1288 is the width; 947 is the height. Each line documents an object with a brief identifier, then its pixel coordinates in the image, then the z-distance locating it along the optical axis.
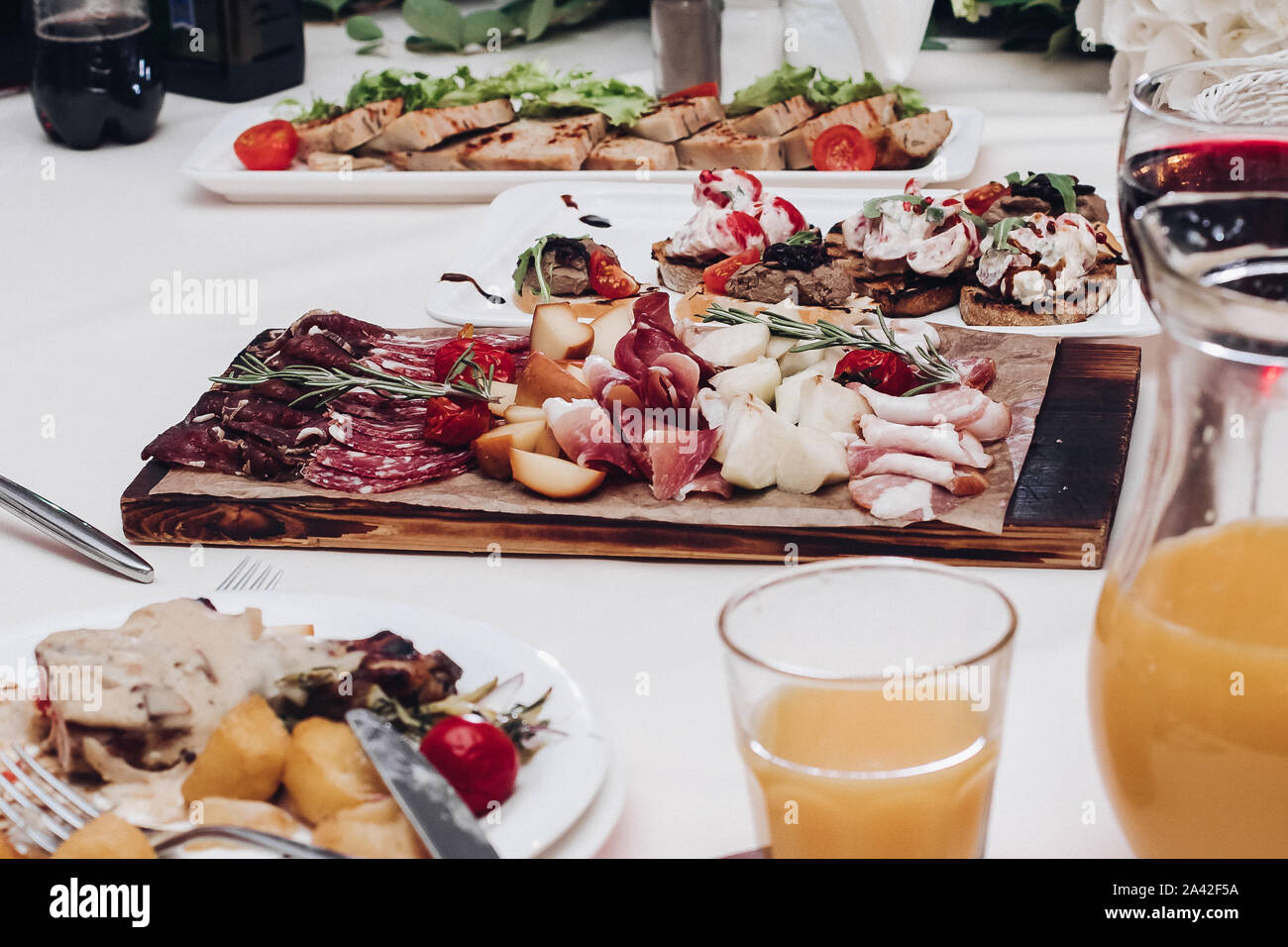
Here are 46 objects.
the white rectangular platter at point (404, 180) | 1.75
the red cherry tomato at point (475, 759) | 0.60
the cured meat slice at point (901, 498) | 0.92
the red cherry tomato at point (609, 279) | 1.45
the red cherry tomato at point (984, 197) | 1.46
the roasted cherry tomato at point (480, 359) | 1.14
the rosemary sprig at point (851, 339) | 1.07
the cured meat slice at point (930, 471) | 0.94
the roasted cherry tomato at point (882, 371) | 1.06
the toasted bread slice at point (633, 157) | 1.83
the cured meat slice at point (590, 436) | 0.98
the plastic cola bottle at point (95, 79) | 1.93
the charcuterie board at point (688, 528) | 0.92
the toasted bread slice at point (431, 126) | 1.87
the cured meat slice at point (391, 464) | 1.01
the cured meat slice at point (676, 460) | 0.96
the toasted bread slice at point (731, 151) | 1.82
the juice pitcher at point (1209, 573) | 0.49
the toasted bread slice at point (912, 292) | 1.36
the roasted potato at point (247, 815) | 0.58
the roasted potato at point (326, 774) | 0.59
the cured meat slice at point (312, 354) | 1.14
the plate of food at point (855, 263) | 1.29
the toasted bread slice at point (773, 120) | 1.87
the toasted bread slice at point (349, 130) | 1.88
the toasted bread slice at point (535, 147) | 1.83
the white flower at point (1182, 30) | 1.81
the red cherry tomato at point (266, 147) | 1.87
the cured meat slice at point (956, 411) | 1.00
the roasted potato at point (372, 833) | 0.55
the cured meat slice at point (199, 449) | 1.03
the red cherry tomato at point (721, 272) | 1.41
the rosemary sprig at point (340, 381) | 1.08
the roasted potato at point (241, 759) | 0.60
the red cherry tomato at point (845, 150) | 1.77
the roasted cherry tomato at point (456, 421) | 1.03
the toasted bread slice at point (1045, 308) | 1.29
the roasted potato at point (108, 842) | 0.55
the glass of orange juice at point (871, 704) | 0.51
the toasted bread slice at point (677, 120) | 1.90
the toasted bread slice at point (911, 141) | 1.79
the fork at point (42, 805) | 0.60
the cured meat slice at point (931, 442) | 0.97
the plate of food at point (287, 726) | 0.59
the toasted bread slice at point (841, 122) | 1.84
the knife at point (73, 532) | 0.96
